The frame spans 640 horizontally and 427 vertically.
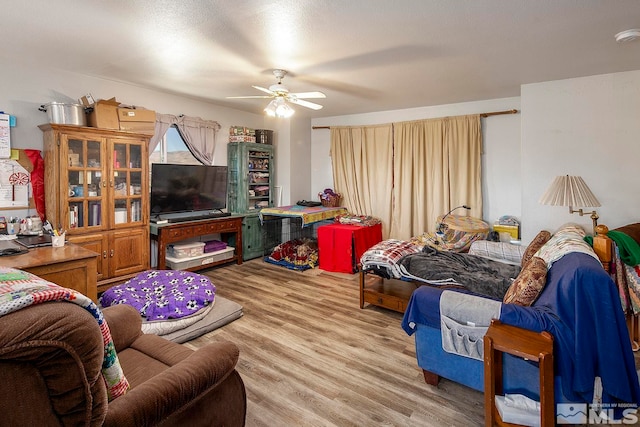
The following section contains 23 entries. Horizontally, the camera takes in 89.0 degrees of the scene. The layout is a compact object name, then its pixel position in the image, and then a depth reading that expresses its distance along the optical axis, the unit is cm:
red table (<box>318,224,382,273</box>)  460
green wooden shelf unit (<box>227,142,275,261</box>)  516
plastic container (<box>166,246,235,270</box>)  428
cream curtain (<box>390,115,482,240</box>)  473
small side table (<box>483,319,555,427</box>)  154
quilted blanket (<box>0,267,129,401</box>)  83
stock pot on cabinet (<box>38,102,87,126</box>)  313
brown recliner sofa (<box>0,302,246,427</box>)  77
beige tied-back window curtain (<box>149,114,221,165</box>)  432
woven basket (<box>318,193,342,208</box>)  576
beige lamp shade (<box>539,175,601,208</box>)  261
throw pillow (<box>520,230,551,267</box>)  281
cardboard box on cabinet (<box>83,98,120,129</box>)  337
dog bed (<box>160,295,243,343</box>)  273
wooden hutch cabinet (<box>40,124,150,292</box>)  320
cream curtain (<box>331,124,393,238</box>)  549
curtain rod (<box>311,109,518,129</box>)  442
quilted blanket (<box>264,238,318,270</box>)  487
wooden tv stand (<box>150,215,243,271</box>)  407
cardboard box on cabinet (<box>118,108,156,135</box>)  357
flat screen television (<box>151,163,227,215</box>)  420
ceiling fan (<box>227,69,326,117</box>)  326
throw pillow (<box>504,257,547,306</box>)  186
